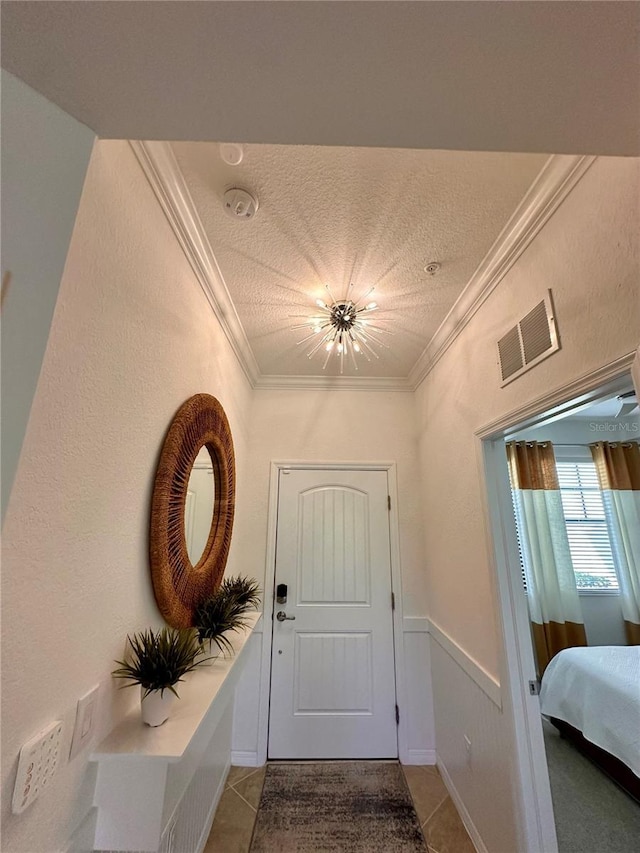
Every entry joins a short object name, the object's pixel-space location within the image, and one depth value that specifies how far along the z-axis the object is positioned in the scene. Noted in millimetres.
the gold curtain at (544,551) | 3178
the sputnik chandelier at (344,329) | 1822
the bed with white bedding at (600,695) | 1914
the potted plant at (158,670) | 875
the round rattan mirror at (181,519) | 1145
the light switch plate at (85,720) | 769
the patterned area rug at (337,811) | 1670
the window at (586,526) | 3469
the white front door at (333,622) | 2303
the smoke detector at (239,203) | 1193
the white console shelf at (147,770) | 802
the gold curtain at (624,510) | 3254
